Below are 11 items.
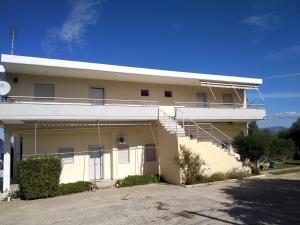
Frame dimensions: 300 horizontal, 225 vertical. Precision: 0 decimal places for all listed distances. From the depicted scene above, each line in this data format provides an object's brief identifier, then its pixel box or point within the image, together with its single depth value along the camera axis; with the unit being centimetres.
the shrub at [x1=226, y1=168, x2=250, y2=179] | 1433
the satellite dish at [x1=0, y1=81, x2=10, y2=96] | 1189
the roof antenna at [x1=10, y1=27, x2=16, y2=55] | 1343
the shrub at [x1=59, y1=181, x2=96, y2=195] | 1239
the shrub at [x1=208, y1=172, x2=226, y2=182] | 1352
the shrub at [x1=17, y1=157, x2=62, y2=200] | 1149
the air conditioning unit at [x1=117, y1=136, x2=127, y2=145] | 1568
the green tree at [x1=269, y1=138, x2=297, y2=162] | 2226
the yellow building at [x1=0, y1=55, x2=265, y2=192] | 1300
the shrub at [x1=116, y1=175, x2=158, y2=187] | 1371
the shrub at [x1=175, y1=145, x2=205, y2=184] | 1313
